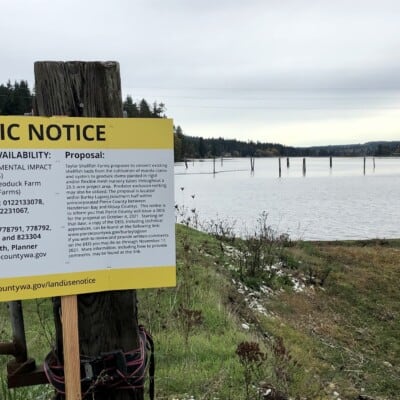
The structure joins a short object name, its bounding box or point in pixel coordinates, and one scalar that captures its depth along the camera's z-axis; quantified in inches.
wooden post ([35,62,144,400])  99.3
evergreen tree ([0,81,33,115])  2371.9
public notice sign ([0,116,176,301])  91.7
